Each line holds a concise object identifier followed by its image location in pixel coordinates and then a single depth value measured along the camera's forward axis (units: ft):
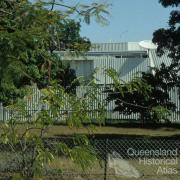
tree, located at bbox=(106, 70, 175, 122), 92.27
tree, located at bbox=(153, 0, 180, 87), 61.98
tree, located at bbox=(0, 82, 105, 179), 16.21
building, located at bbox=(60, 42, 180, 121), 119.64
